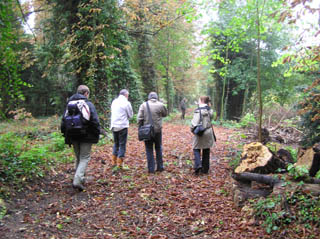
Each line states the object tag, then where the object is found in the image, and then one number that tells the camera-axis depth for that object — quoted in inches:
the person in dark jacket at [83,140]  196.9
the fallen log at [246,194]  166.4
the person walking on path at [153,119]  245.0
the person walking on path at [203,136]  247.3
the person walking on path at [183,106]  951.0
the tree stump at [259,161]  201.9
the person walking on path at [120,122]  252.5
